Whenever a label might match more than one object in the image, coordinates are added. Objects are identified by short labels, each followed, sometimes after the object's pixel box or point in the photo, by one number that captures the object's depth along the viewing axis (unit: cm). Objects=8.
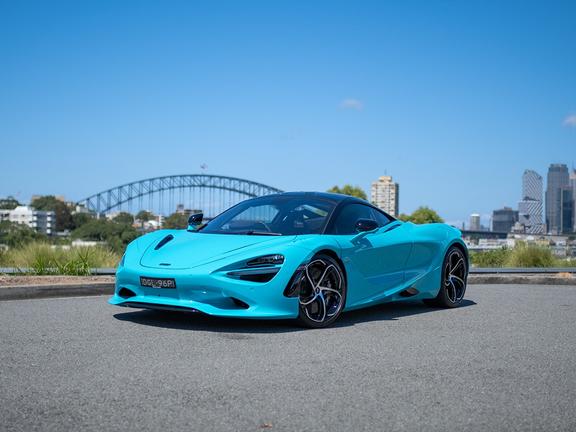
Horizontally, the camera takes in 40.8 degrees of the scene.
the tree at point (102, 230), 7738
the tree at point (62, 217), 16400
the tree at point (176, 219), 8866
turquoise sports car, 698
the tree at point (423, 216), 14100
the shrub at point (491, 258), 2288
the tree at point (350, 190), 11369
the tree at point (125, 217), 14230
